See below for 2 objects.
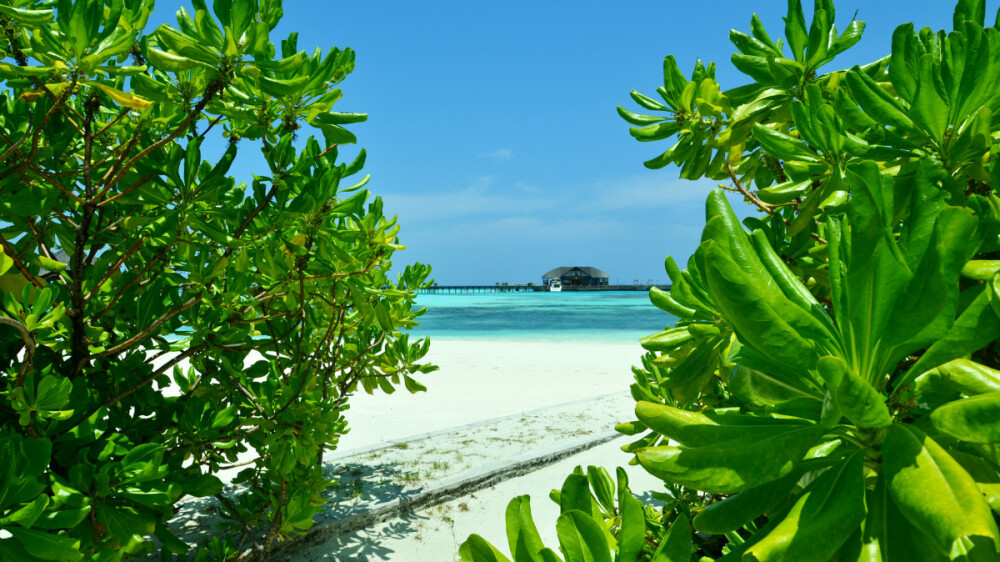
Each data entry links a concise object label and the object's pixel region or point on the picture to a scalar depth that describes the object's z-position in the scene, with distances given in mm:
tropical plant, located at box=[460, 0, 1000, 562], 490
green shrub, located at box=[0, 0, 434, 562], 1202
